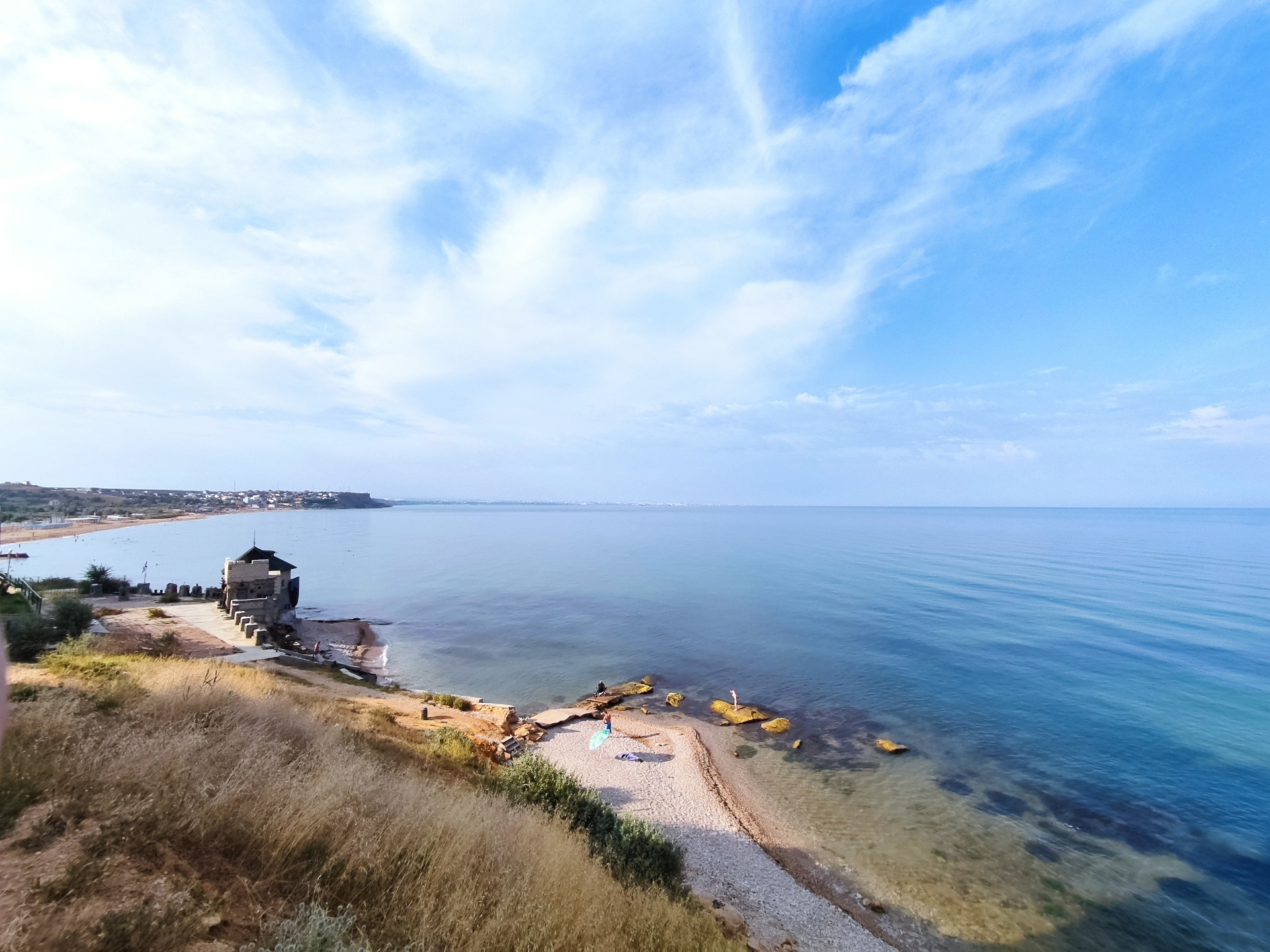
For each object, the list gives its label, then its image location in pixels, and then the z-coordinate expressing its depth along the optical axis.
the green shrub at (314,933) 4.16
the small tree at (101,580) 39.03
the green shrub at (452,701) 23.91
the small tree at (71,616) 19.96
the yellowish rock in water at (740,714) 24.99
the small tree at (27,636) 15.11
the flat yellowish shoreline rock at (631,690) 28.41
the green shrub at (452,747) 14.29
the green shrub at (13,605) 20.94
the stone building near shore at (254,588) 33.44
